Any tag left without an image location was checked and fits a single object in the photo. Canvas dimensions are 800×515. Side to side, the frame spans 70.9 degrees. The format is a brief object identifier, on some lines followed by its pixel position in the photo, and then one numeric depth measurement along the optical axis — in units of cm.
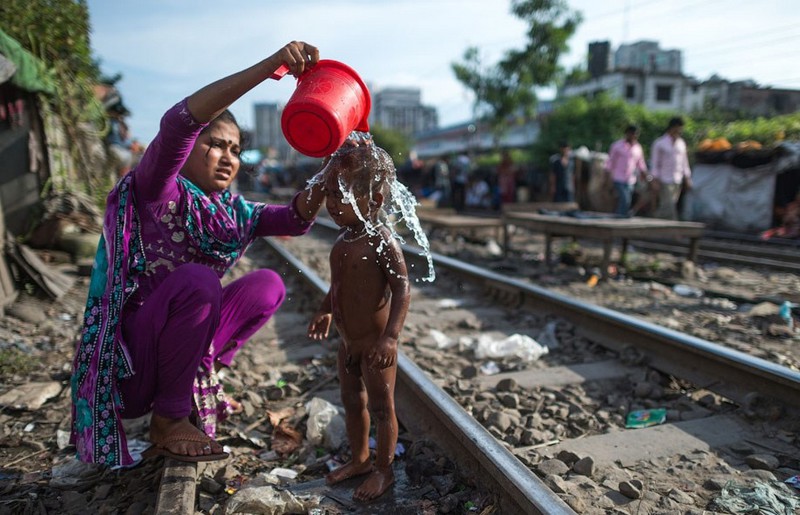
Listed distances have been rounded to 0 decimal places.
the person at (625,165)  977
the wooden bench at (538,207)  1024
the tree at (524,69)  1984
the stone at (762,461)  240
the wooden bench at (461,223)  975
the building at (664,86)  3990
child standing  205
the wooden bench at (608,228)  637
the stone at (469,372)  353
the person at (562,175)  1302
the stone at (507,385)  327
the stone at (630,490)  215
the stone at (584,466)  234
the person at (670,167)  924
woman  222
